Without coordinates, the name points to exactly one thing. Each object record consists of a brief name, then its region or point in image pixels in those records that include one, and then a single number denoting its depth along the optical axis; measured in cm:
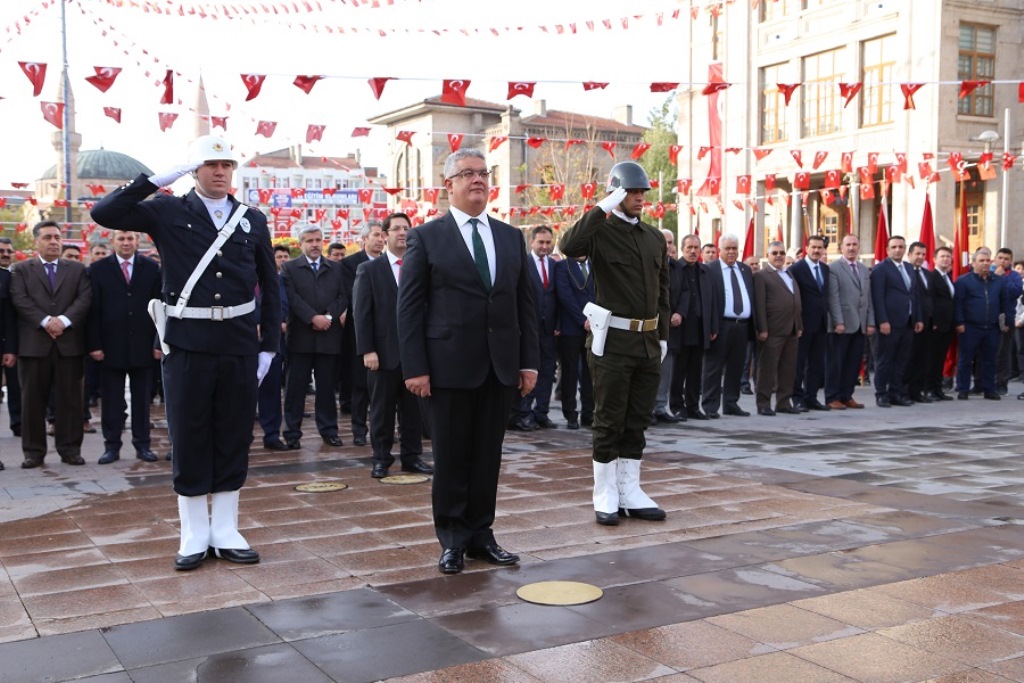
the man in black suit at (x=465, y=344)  496
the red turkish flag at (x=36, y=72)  1225
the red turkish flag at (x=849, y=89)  1577
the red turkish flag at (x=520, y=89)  1358
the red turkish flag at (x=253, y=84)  1302
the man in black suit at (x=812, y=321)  1262
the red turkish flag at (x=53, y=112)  1482
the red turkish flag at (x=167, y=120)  1650
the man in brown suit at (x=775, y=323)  1213
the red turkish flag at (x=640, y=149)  1983
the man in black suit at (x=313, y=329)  987
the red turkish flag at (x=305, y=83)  1310
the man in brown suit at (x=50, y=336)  878
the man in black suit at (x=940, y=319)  1385
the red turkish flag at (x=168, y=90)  1371
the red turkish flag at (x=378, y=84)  1353
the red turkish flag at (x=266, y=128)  1795
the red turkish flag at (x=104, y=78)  1265
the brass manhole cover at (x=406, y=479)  753
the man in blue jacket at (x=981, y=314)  1405
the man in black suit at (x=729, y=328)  1184
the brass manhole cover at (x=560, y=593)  436
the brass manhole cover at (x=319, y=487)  714
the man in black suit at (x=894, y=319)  1299
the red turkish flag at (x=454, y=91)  1373
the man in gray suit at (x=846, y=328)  1272
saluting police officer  512
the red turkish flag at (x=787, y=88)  1561
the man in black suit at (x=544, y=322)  1093
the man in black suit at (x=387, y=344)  804
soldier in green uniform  595
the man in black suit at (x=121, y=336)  892
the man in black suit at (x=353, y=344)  960
